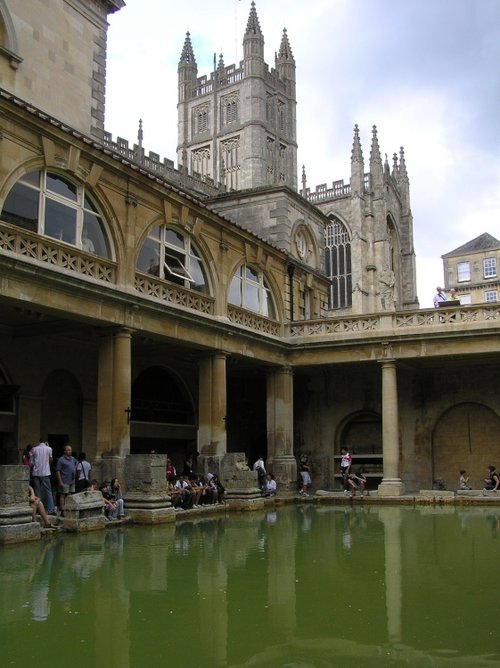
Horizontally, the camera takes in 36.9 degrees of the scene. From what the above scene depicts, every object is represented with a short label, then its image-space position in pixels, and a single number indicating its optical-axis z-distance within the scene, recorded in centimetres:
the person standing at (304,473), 2550
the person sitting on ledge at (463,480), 2400
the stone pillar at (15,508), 1263
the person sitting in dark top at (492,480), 2319
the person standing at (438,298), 2670
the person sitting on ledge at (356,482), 2378
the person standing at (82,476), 1645
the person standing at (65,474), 1575
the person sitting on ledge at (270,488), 2330
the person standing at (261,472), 2359
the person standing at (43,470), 1506
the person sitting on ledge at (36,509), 1362
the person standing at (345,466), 2417
